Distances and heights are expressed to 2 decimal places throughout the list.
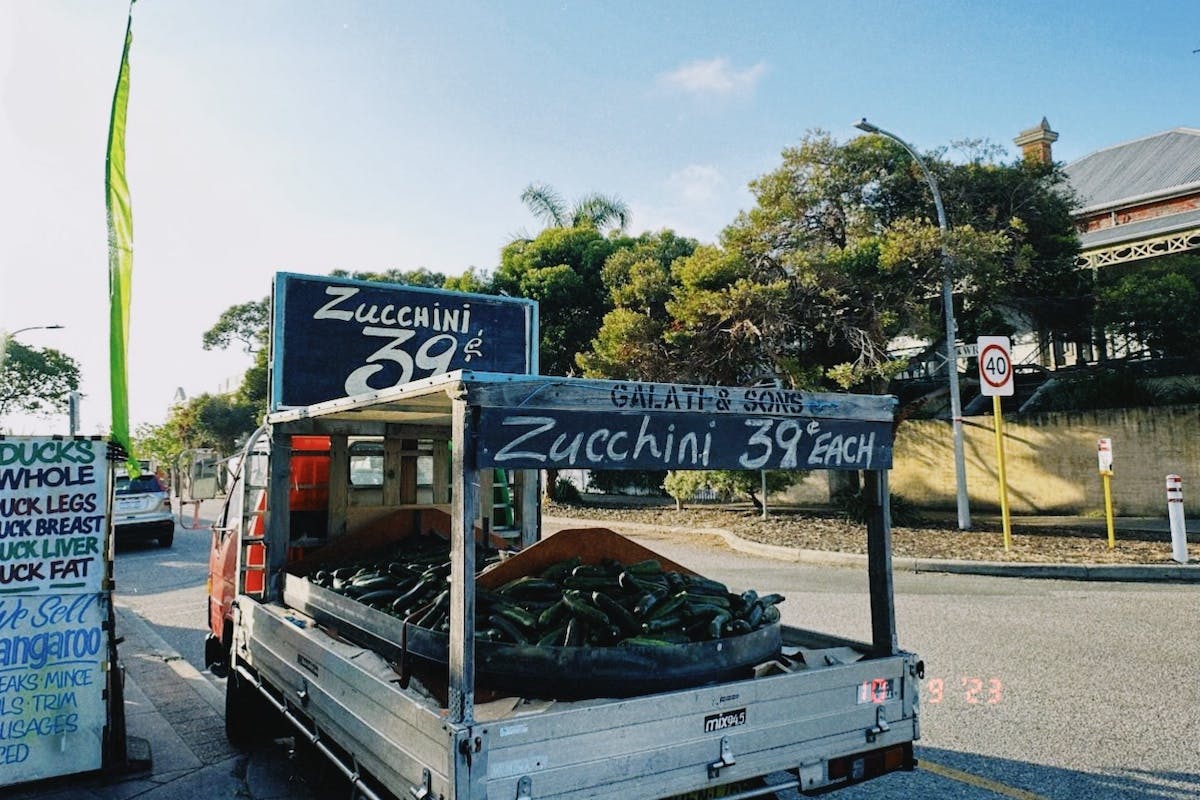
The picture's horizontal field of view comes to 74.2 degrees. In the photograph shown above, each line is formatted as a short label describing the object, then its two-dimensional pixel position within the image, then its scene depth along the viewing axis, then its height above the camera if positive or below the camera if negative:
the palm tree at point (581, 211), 29.25 +9.51
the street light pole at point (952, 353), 14.40 +2.03
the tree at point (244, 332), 51.56 +9.88
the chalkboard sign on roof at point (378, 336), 6.60 +1.22
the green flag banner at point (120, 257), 5.41 +1.59
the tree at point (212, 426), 56.16 +3.52
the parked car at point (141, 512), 17.81 -0.80
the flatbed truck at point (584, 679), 2.61 -0.86
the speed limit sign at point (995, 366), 12.02 +1.43
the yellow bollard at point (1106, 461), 11.74 -0.04
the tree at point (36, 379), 41.25 +5.32
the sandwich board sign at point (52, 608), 4.65 -0.79
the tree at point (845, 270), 16.12 +4.15
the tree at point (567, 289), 25.45 +5.79
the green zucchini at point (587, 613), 3.38 -0.62
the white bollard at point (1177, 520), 10.75 -0.86
